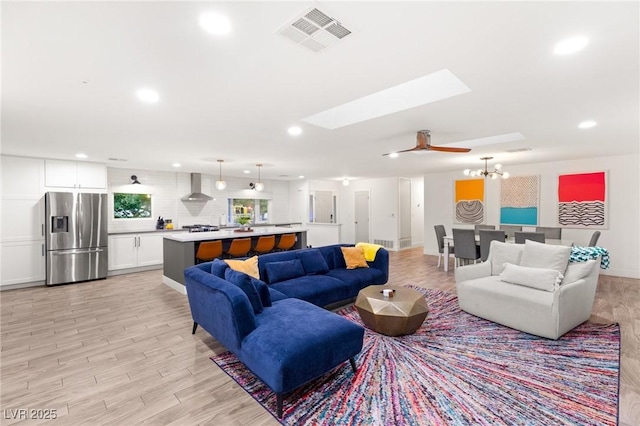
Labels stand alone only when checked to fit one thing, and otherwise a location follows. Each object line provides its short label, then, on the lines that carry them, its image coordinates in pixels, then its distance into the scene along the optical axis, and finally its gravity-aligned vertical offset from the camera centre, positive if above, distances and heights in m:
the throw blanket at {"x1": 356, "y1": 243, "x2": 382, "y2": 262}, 4.93 -0.67
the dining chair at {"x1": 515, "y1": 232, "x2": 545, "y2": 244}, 5.14 -0.47
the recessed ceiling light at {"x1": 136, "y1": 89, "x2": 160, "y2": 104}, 2.61 +1.02
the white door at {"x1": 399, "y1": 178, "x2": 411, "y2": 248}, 9.94 -0.07
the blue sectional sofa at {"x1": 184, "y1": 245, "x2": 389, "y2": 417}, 2.17 -0.98
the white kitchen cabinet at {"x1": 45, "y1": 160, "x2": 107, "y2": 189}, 5.88 +0.71
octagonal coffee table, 3.25 -1.11
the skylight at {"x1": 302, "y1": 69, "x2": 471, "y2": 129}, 2.79 +1.15
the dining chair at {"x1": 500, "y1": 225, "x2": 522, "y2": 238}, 6.52 -0.43
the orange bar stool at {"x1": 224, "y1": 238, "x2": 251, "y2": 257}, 5.62 -0.71
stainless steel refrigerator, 5.69 -0.52
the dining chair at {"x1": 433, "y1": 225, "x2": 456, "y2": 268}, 6.99 -0.61
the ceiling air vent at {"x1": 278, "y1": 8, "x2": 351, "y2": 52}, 1.63 +1.02
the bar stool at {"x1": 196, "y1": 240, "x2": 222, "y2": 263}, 5.07 -0.69
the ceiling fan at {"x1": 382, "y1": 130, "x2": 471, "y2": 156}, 3.91 +0.87
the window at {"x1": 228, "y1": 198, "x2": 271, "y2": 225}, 9.40 +0.03
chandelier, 6.13 +0.78
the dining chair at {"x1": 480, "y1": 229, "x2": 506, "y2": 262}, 5.53 -0.52
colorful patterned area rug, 2.11 -1.41
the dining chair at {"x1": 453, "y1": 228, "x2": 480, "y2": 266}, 5.95 -0.68
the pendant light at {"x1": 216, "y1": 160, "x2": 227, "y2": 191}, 6.68 +0.55
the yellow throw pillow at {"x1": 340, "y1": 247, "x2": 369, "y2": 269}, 4.82 -0.77
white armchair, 3.27 -0.95
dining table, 6.57 -0.76
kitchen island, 5.08 -0.69
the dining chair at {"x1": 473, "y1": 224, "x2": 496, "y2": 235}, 7.30 -0.41
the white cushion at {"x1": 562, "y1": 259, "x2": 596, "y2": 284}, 3.61 -0.73
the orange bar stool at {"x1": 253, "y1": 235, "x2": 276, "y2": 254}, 6.10 -0.70
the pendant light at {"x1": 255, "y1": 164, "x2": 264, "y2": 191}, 6.95 +0.56
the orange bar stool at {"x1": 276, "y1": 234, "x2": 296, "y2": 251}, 6.62 -0.70
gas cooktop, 7.47 -0.46
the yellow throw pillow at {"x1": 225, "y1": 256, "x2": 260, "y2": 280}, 3.66 -0.68
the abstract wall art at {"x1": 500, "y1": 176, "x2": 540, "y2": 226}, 7.12 +0.24
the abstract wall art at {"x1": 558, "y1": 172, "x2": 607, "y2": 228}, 6.28 +0.22
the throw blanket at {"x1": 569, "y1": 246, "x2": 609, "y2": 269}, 4.09 -0.59
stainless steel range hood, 8.13 +0.59
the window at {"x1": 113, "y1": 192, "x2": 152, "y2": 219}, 7.28 +0.09
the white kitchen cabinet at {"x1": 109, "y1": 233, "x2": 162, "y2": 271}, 6.60 -0.92
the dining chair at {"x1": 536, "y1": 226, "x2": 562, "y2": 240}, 6.13 -0.46
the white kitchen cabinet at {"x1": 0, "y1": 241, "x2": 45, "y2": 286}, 5.45 -0.96
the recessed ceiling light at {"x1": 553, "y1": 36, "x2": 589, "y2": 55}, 1.85 +1.04
